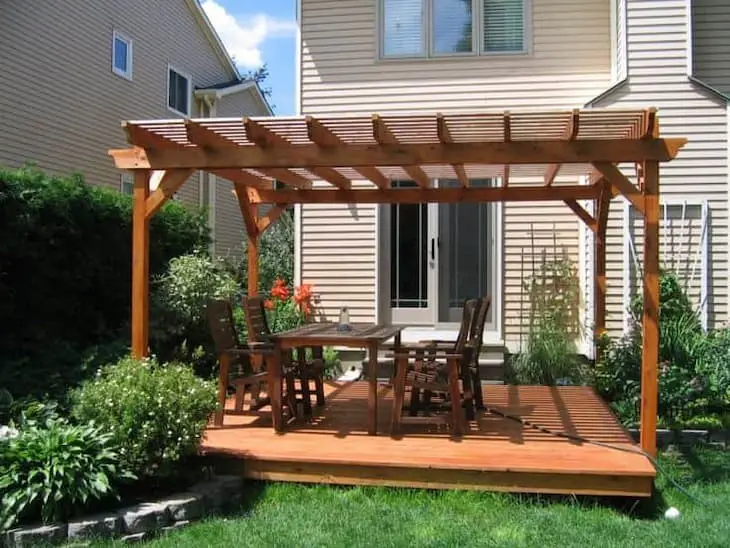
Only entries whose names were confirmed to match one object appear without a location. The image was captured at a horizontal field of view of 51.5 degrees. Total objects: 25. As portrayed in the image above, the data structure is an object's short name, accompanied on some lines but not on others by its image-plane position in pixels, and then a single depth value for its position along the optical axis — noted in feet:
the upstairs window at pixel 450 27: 31.78
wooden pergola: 17.02
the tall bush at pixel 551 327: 28.76
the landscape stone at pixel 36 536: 13.04
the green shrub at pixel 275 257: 41.91
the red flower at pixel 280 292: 32.27
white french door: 31.76
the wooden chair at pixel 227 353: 19.63
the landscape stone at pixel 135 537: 13.60
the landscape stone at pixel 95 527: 13.39
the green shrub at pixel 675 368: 21.80
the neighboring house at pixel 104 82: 36.42
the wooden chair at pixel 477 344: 20.85
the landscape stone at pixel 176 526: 14.12
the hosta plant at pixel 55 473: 13.46
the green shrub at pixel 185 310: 26.53
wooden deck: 15.85
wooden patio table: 18.86
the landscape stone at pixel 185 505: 14.46
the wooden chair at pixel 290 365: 20.75
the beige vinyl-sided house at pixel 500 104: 28.73
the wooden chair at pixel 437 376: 18.76
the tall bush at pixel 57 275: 22.17
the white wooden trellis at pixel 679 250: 28.32
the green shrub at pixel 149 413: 14.94
